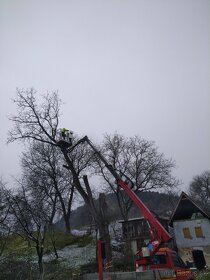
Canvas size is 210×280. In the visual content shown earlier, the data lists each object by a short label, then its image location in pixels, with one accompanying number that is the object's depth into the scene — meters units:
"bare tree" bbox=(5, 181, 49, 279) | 21.67
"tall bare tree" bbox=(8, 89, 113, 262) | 20.27
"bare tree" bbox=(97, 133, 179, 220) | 34.22
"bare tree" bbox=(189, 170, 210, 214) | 62.44
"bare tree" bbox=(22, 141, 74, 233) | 33.59
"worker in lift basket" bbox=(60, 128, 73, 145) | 16.09
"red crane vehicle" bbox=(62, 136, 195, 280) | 11.58
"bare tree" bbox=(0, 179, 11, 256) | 22.27
